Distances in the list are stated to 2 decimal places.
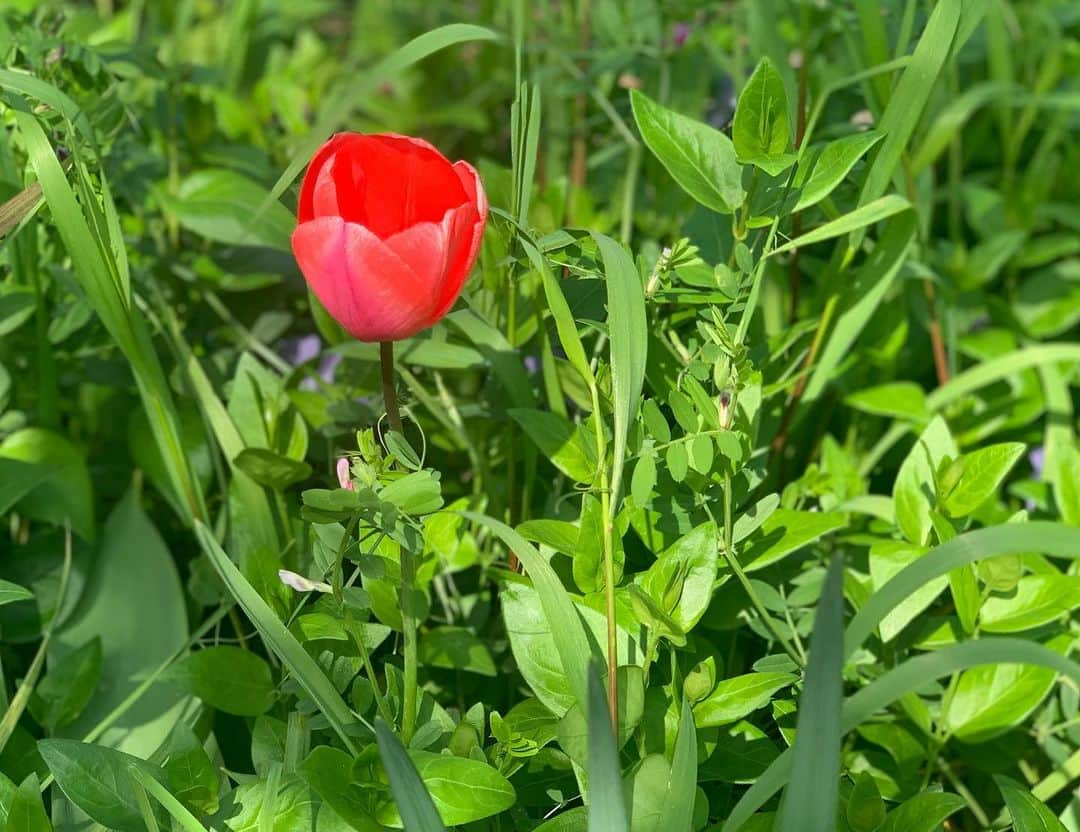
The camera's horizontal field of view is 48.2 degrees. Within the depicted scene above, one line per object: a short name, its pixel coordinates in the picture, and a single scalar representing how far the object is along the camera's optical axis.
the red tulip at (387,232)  0.67
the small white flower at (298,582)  0.72
